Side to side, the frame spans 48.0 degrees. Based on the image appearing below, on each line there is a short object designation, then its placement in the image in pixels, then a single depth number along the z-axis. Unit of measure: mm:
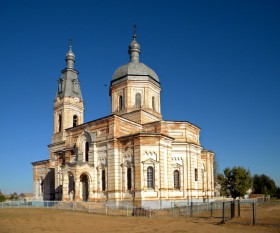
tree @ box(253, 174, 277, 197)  76438
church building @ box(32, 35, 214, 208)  31625
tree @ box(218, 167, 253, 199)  39219
